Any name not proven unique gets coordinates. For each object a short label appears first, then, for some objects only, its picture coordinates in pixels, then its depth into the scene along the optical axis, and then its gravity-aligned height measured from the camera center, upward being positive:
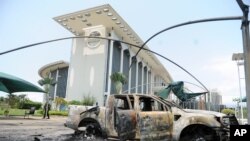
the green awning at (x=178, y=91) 14.35 +0.46
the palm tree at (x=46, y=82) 38.73 +2.79
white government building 36.48 +10.06
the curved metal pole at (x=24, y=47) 8.52 +2.30
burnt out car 5.28 -0.78
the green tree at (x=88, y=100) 34.59 -0.90
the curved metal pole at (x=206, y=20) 5.90 +2.86
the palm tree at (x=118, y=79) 34.83 +3.35
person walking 19.23 -1.67
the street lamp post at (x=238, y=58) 20.33 +4.69
